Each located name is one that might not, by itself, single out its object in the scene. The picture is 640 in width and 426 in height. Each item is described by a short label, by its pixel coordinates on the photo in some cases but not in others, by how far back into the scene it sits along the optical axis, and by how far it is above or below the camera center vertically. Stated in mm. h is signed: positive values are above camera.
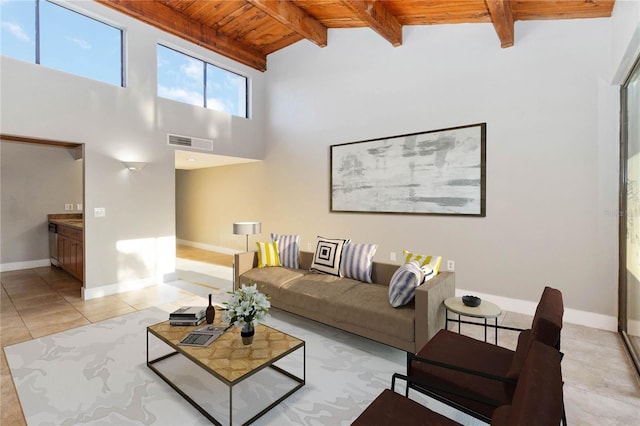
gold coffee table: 1924 -976
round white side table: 2308 -784
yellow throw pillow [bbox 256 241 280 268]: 4184 -610
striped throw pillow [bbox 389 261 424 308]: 2652 -644
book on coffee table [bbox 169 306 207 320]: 2557 -870
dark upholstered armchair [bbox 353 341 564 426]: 951 -638
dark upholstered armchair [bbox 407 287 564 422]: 1473 -902
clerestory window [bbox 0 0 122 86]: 3822 +2331
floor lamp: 4734 -265
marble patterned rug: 1985 -1306
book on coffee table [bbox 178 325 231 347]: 2217 -941
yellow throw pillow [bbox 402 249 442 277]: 3037 -522
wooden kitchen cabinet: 4664 -645
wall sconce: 4637 +703
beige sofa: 2514 -870
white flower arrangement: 2156 -689
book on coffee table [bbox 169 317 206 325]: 2521 -915
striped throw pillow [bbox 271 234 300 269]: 4180 -554
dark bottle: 2547 -861
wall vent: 5234 +1229
